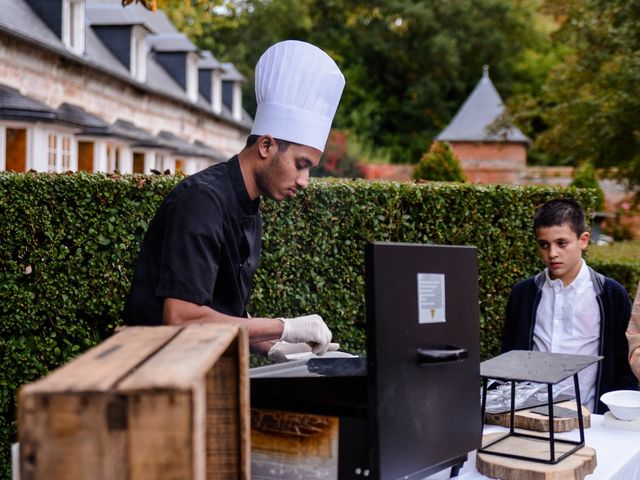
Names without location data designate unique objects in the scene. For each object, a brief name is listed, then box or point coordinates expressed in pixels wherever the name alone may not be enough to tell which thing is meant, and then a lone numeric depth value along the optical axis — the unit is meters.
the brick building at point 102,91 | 14.16
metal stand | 2.22
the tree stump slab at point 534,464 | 2.15
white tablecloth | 2.29
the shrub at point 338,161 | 31.05
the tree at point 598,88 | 13.50
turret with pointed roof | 33.62
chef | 2.18
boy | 3.60
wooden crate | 1.20
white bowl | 2.79
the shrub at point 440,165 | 14.80
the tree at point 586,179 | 20.53
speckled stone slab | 2.24
